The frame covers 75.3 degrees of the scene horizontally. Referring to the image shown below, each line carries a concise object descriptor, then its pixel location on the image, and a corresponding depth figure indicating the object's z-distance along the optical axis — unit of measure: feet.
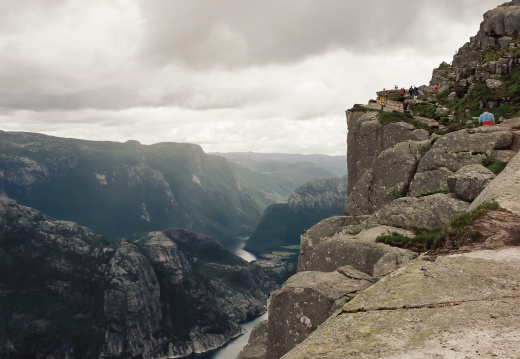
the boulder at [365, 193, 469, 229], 88.08
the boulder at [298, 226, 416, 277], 71.86
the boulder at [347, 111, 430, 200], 168.34
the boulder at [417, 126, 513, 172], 114.93
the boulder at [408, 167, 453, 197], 115.24
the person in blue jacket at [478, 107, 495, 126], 134.62
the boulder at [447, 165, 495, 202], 87.10
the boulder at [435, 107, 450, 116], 210.18
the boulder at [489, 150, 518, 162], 105.09
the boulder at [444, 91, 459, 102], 237.86
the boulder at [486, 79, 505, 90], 204.74
